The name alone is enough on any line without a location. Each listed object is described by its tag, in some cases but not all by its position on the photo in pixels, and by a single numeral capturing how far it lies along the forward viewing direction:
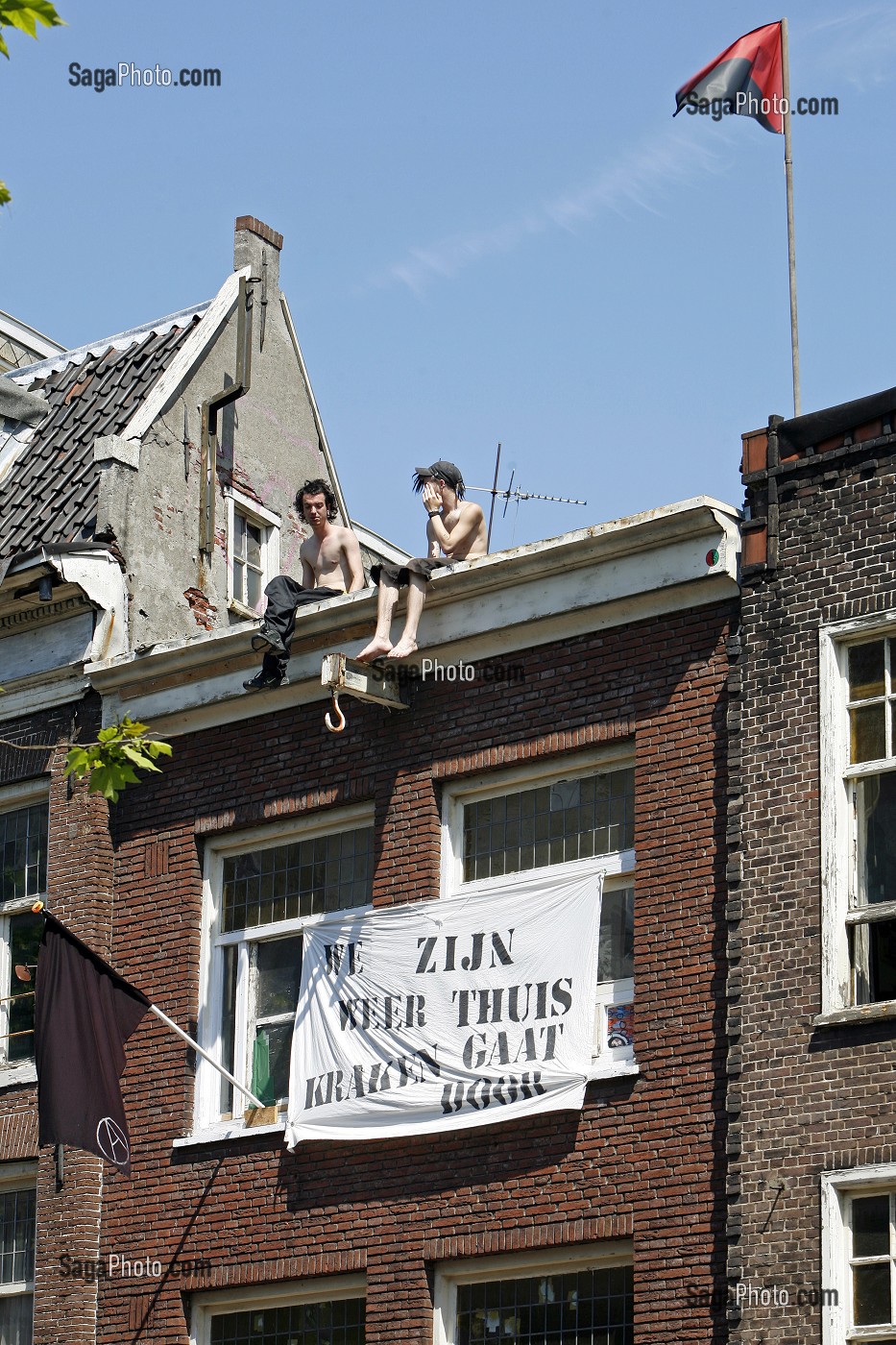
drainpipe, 23.09
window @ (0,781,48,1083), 20.50
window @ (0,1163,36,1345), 19.50
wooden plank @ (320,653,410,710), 17.81
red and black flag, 19.11
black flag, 18.19
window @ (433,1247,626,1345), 16.00
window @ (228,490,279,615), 23.88
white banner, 16.72
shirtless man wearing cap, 17.97
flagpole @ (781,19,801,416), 18.62
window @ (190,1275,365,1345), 17.47
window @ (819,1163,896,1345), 14.38
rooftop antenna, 22.64
